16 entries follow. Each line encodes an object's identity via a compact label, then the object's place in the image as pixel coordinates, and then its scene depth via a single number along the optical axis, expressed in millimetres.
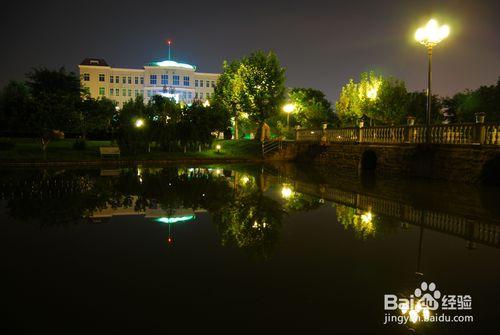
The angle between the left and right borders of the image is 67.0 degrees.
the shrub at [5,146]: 28775
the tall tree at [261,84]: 46219
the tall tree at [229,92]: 46875
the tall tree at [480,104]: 45116
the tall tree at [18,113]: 32188
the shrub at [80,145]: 32094
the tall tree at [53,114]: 31411
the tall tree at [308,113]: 60403
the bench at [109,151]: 28780
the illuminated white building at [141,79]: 107250
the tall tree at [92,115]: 40262
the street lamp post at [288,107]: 43275
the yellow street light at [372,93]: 48000
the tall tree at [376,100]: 46312
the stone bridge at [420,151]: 15852
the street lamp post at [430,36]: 17125
